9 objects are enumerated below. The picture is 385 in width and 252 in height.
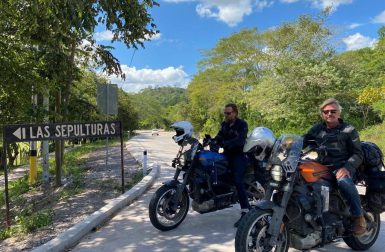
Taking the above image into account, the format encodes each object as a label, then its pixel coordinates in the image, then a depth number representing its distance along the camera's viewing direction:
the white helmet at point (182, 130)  5.66
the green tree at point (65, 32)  6.23
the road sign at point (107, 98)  12.61
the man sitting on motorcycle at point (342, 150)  4.27
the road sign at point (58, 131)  6.13
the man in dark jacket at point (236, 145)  5.88
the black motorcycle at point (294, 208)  3.87
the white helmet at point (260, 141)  5.12
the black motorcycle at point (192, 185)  5.67
